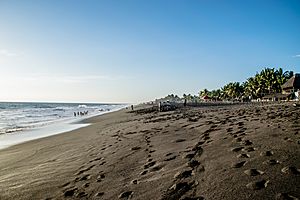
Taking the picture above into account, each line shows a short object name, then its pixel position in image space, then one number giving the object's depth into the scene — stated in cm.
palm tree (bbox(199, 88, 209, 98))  14600
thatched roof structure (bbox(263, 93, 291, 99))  4510
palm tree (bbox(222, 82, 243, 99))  10162
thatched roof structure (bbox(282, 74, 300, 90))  4538
